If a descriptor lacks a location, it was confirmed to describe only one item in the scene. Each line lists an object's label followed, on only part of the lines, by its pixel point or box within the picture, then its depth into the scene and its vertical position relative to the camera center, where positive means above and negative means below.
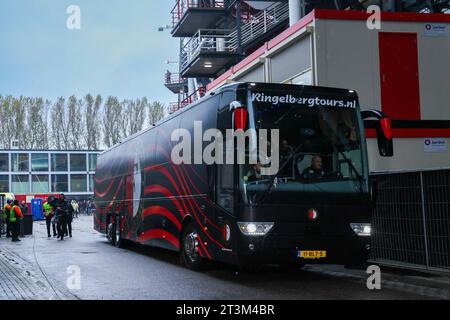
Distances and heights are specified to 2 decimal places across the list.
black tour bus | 9.12 +0.04
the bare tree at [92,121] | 76.38 +9.17
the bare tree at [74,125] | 76.50 +8.67
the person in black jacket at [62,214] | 23.62 -0.88
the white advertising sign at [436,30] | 16.69 +4.35
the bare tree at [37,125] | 75.56 +8.72
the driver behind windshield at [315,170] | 9.35 +0.26
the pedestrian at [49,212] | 25.56 -0.85
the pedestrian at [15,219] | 23.42 -1.05
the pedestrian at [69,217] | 24.48 -1.06
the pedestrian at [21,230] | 27.04 -1.71
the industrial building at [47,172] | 63.06 +2.26
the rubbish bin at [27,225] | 27.59 -1.50
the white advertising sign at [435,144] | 16.38 +1.09
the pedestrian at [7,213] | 24.40 -0.80
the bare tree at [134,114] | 77.69 +10.15
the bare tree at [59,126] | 76.00 +8.55
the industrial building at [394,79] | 11.43 +2.92
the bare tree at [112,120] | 76.81 +9.31
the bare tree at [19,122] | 75.60 +9.11
